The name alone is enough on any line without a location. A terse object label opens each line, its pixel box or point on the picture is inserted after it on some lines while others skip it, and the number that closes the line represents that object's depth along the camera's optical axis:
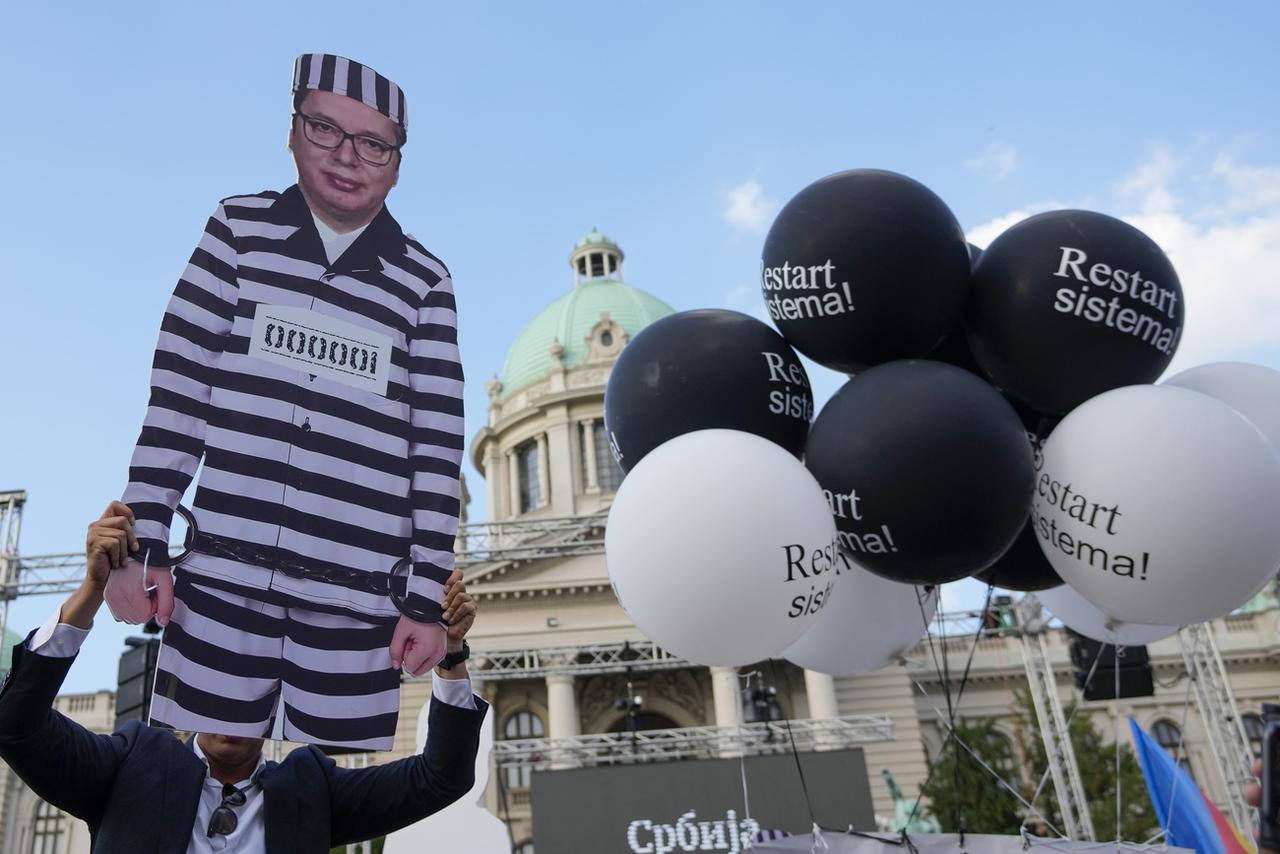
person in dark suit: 2.59
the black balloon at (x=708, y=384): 5.44
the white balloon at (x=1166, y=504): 4.62
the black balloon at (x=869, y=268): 5.16
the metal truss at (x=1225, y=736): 17.39
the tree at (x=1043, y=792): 27.39
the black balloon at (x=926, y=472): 4.72
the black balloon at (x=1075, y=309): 5.09
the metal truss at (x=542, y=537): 21.88
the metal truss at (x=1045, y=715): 18.64
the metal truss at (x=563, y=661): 27.14
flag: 7.88
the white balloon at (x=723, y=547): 4.50
